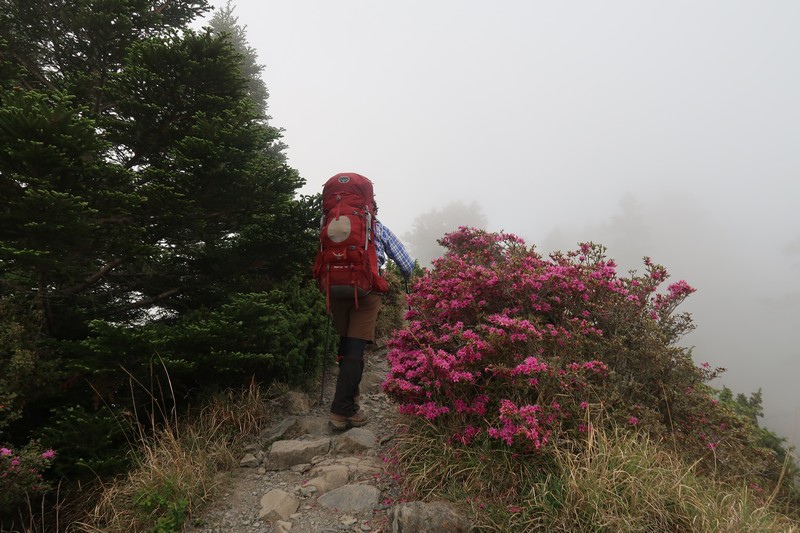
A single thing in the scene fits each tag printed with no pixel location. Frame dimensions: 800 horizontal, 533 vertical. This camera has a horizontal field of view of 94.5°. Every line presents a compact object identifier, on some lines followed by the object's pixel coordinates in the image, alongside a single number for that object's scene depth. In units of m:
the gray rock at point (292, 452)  3.62
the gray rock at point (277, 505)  2.95
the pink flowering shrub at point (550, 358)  3.10
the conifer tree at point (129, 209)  3.07
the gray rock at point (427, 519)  2.44
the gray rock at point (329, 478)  3.24
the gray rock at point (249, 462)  3.66
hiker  3.78
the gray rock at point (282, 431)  4.00
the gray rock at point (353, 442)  3.78
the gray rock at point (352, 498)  2.95
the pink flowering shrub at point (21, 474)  2.74
